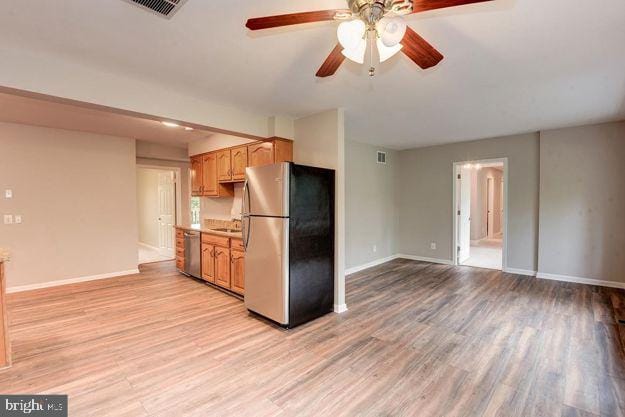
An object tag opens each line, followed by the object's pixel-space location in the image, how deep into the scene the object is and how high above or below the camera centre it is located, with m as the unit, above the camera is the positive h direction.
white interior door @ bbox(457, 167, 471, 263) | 5.96 -0.29
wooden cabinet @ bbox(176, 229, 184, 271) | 5.28 -0.87
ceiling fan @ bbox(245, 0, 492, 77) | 1.35 +0.88
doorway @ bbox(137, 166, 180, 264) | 6.87 -0.28
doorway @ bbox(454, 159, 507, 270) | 5.87 -0.39
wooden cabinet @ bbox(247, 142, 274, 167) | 4.00 +0.68
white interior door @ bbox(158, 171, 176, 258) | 6.94 -0.24
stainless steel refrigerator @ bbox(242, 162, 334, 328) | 3.06 -0.45
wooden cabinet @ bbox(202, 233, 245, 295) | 3.96 -0.88
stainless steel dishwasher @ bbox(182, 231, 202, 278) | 4.83 -0.89
